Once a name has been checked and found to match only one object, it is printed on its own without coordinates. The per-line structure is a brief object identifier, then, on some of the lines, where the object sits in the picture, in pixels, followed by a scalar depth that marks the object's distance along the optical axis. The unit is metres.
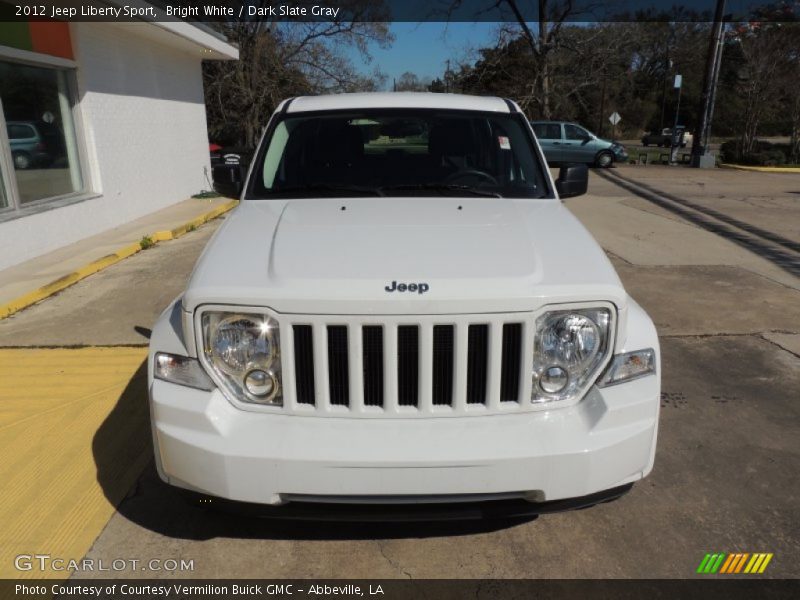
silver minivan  22.23
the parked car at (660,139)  49.38
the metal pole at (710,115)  23.39
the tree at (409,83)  62.24
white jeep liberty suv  2.20
